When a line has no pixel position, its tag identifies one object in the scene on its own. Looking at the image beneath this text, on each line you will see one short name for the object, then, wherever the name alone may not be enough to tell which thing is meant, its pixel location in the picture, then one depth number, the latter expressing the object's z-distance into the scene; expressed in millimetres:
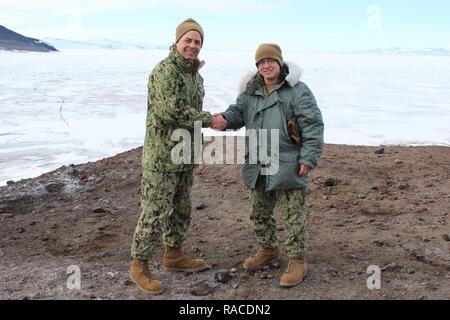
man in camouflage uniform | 3619
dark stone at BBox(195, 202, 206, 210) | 6094
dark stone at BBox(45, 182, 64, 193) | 7496
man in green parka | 3740
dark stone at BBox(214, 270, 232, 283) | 4109
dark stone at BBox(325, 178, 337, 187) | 6492
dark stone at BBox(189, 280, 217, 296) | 3911
